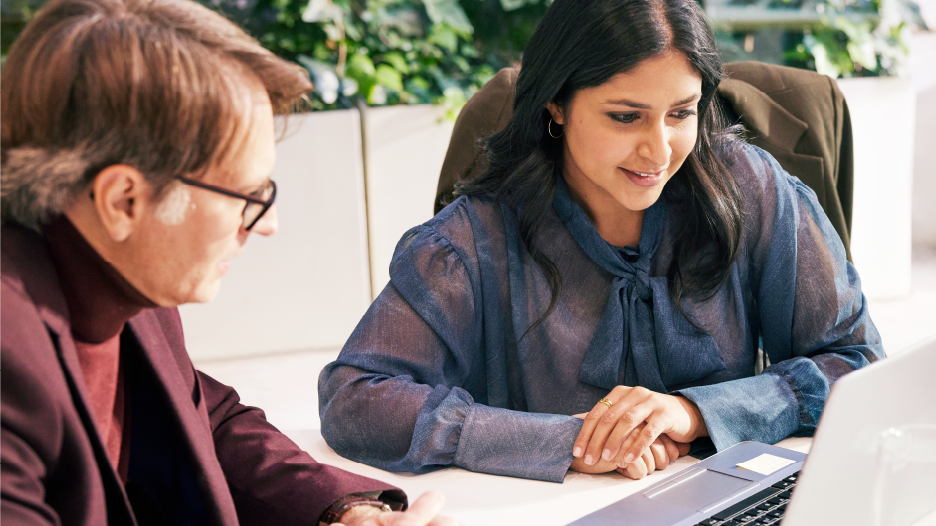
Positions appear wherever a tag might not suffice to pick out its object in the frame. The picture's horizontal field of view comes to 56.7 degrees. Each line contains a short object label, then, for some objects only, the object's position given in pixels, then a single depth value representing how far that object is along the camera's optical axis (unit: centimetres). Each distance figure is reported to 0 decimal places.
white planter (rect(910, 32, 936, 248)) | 456
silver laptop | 70
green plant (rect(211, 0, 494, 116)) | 340
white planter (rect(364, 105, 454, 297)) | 340
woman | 130
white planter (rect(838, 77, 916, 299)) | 369
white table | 101
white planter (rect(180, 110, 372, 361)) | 329
